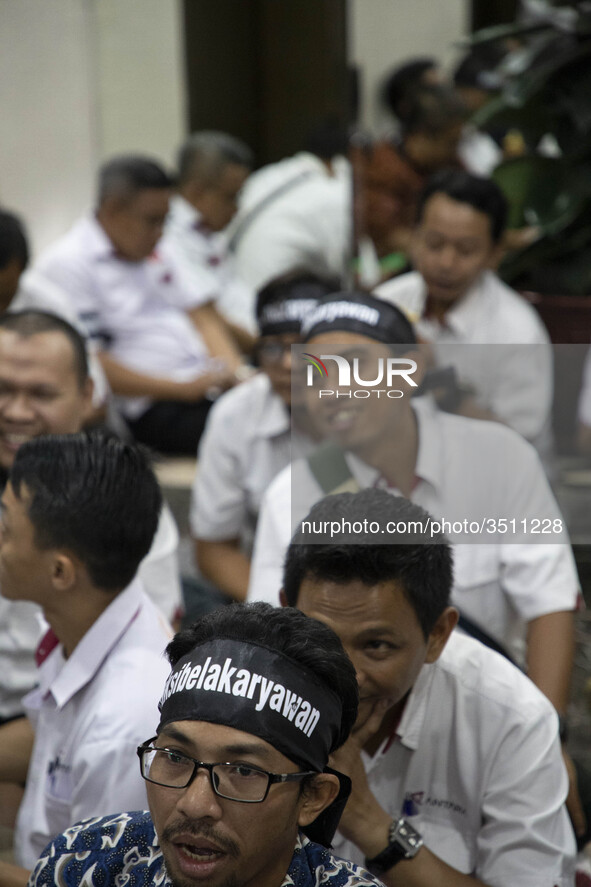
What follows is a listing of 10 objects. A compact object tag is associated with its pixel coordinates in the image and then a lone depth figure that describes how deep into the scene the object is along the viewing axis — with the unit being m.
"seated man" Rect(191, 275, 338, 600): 5.56
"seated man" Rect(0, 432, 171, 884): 3.09
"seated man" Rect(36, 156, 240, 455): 7.76
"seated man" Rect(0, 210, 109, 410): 6.12
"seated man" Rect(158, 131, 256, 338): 9.02
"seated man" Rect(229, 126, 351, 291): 9.57
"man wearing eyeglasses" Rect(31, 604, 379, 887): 2.09
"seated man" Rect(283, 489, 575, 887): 2.64
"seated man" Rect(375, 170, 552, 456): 6.19
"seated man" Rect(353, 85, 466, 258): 9.84
